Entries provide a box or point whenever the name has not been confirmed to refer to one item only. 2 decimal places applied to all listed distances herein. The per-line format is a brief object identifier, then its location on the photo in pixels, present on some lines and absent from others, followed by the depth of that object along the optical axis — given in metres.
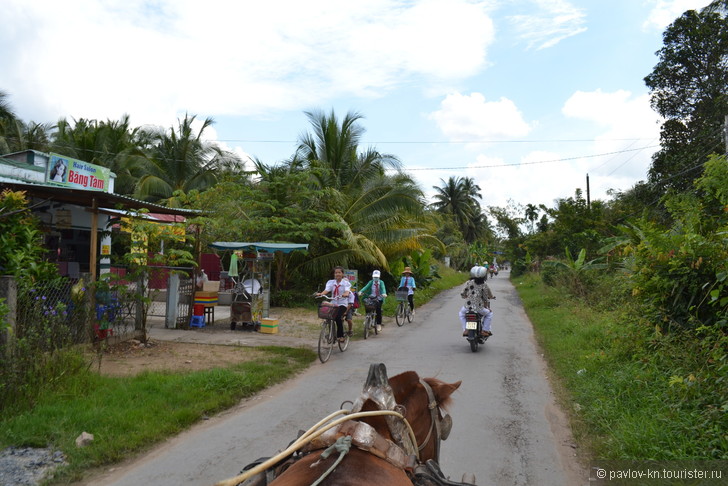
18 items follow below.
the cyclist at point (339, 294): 9.06
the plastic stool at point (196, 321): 11.41
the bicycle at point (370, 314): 11.43
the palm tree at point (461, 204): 52.56
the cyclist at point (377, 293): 11.75
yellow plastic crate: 11.29
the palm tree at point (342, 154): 19.75
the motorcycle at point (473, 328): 9.29
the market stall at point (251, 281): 11.57
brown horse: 1.79
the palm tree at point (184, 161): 24.67
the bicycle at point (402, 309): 13.45
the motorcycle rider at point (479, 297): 9.56
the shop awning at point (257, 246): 11.52
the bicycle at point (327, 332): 8.60
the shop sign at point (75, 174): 11.45
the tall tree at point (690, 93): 20.62
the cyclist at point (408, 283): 13.59
